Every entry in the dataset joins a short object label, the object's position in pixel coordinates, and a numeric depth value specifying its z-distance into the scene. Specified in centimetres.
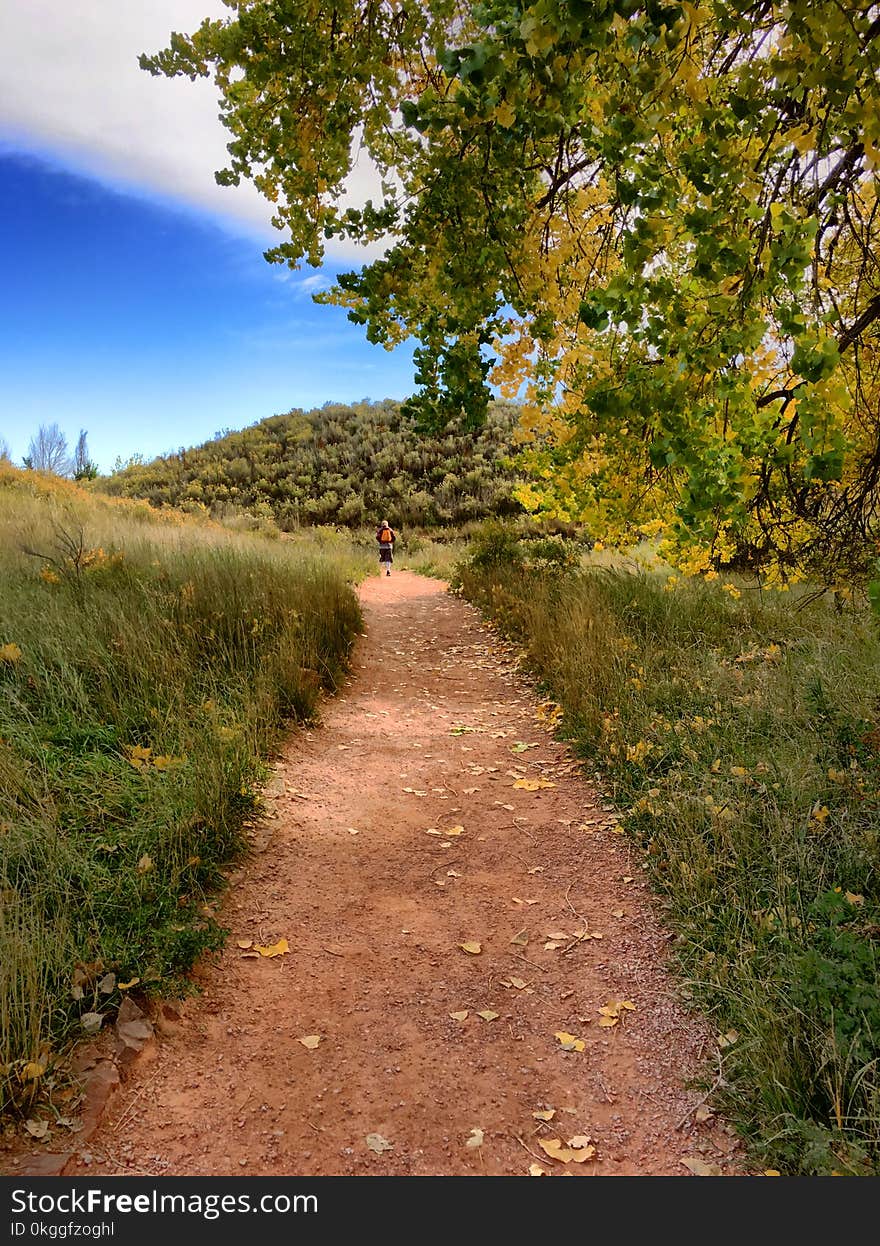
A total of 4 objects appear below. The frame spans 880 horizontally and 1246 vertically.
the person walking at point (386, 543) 1833
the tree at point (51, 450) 4307
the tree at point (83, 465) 4006
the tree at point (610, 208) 252
